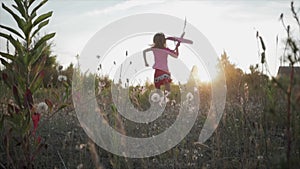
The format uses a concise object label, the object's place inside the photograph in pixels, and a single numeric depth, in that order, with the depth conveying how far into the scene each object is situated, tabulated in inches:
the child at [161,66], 285.9
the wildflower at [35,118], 102.7
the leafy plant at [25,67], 99.3
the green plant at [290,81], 68.3
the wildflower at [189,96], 200.1
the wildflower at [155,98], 200.8
